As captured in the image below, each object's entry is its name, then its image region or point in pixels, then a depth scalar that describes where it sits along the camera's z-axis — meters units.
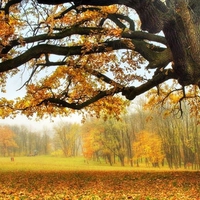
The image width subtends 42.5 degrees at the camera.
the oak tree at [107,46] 7.32
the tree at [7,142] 83.94
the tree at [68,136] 78.00
